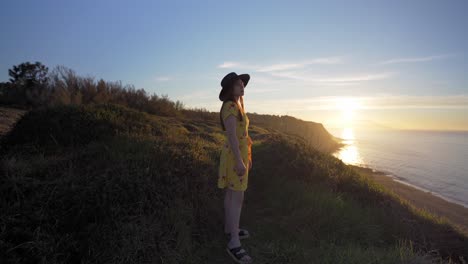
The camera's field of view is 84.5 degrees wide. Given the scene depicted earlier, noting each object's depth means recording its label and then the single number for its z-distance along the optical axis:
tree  9.16
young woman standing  3.14
